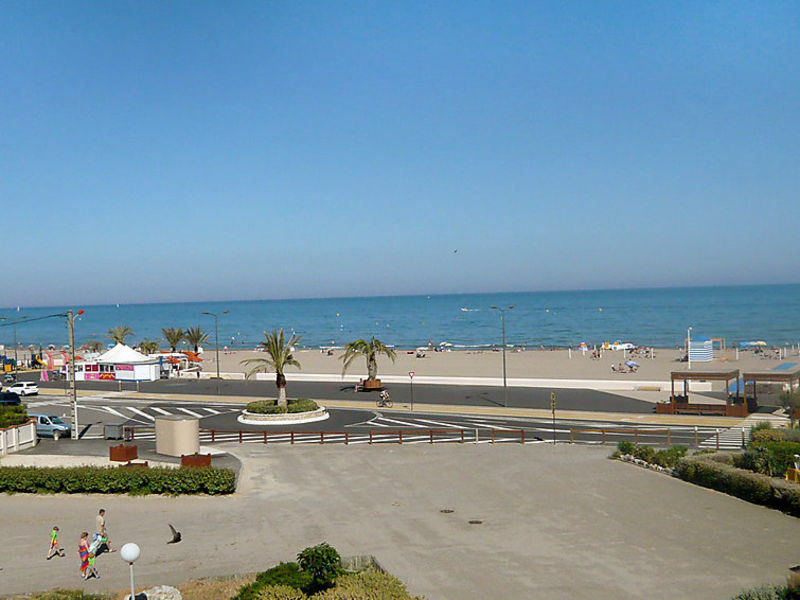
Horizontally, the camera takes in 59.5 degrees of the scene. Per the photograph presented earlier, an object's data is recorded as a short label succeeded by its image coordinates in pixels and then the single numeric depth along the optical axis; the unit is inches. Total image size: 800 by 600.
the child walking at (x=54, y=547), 752.3
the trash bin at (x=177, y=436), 1222.9
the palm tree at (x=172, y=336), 3722.9
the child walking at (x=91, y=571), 701.8
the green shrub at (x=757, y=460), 1002.7
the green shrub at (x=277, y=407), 1777.8
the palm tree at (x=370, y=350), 2245.3
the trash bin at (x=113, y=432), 1389.0
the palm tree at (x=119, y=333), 3803.9
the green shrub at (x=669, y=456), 1195.9
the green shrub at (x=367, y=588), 539.5
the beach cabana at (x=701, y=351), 3179.1
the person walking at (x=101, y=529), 775.1
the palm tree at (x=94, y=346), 4434.1
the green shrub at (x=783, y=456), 987.3
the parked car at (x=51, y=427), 1551.4
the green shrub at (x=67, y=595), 618.5
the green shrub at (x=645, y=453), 1239.5
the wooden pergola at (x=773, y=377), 1856.5
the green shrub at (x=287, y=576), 582.3
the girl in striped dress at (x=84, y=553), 697.0
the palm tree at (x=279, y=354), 1802.4
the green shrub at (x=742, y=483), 891.4
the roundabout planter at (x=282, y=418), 1736.0
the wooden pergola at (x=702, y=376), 1862.7
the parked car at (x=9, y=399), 1851.0
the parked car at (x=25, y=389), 2403.4
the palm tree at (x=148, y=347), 3715.6
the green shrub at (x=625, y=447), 1284.4
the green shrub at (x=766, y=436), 1173.7
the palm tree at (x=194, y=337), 3804.1
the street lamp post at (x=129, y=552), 545.3
